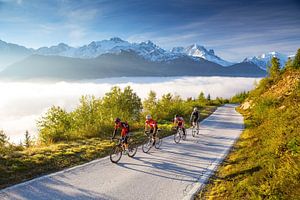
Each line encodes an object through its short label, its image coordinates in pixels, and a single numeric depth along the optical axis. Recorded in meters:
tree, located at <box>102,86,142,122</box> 39.88
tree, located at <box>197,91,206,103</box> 93.57
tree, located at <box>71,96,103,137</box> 31.76
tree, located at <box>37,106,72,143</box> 21.42
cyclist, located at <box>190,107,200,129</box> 25.96
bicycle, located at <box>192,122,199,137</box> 24.85
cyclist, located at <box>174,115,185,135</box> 22.16
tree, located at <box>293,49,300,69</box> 42.86
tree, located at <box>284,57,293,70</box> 49.42
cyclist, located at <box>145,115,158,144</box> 18.28
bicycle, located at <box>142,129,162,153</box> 17.55
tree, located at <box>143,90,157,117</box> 39.68
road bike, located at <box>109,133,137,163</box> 14.62
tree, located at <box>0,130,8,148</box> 15.63
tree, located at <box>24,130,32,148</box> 19.54
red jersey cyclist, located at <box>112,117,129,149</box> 15.42
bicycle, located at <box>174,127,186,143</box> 21.42
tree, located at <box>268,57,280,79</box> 57.06
